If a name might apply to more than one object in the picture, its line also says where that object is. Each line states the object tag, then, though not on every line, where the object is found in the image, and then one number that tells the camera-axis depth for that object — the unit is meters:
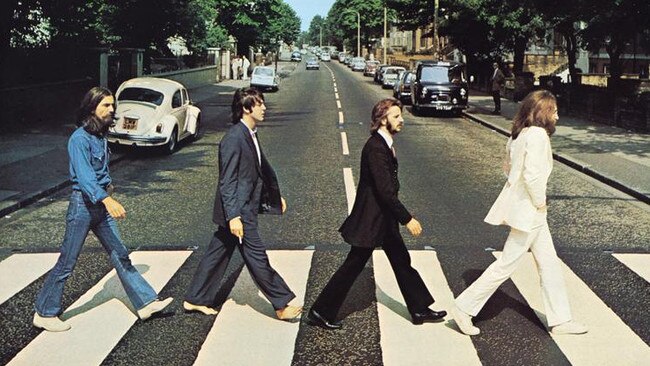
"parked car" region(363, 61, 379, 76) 69.02
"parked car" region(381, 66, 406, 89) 47.56
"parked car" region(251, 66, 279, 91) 43.34
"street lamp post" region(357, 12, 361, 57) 118.66
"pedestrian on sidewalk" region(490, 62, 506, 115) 27.08
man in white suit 5.45
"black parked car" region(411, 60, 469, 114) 27.64
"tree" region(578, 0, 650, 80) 22.36
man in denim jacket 5.52
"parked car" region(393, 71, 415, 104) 34.53
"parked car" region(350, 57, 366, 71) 82.88
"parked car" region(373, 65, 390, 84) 52.19
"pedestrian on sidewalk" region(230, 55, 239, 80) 57.66
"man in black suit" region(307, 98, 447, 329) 5.43
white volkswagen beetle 16.25
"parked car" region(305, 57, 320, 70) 87.02
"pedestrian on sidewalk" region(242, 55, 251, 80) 55.85
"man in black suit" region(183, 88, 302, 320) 5.62
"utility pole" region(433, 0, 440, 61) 43.87
